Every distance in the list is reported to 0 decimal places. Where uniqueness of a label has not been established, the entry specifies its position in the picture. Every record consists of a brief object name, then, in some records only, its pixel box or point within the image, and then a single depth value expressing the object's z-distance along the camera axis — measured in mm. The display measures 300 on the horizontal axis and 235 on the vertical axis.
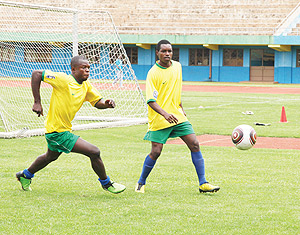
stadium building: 93625
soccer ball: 16672
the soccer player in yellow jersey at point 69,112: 13516
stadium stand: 98875
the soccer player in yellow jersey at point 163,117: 14109
